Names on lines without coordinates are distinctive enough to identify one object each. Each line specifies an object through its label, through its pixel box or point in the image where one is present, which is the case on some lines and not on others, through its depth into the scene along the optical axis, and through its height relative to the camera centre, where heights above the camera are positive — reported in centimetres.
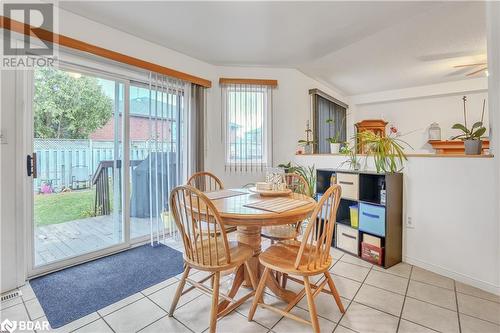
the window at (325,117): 428 +96
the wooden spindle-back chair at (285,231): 217 -63
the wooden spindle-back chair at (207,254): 150 -63
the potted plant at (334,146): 347 +27
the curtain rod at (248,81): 361 +125
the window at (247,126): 368 +60
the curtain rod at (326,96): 419 +130
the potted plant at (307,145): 380 +31
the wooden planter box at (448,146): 429 +34
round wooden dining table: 156 -35
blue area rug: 183 -106
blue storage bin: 248 -58
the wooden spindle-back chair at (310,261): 148 -64
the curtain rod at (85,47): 200 +115
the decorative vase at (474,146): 218 +17
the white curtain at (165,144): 301 +27
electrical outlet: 256 -62
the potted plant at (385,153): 255 +12
